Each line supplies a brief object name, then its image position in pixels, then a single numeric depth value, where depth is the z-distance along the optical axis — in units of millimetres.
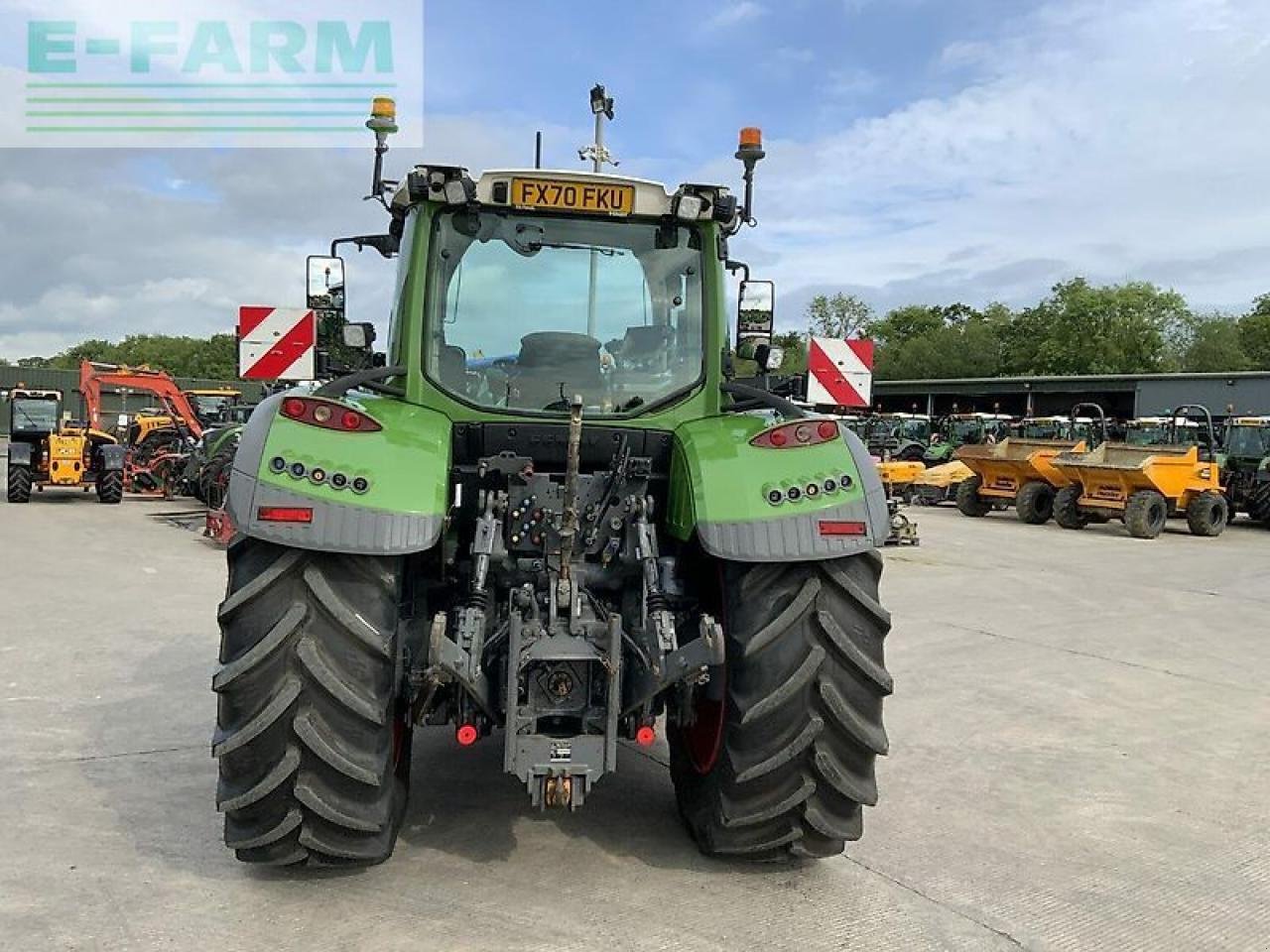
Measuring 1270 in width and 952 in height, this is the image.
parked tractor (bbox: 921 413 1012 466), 28938
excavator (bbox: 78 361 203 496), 19703
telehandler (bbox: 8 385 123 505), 18719
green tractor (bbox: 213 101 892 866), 3377
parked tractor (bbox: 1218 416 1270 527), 20547
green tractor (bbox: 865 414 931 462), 29344
